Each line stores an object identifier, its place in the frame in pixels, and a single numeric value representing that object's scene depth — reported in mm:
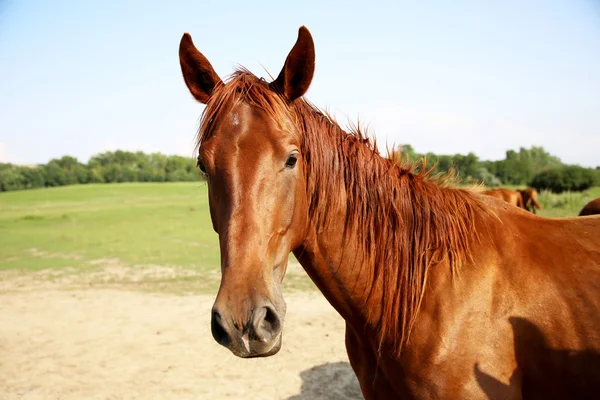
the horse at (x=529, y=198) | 17672
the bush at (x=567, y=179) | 28078
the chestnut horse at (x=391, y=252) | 2018
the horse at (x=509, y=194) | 14409
